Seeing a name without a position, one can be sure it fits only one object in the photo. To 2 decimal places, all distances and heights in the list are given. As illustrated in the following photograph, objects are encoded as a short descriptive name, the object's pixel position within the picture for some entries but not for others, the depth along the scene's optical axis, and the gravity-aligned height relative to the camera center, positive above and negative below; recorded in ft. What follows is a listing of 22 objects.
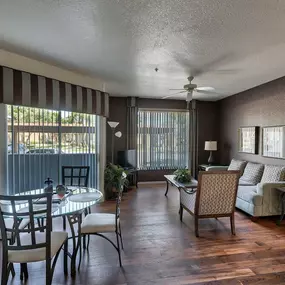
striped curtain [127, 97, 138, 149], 21.85 +1.85
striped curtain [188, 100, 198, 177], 23.11 +0.15
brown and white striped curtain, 10.79 +2.62
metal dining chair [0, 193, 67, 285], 6.16 -3.00
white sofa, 12.83 -3.11
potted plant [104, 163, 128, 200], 17.28 -3.04
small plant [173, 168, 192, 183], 15.14 -2.44
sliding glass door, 12.46 -0.29
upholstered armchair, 10.85 -2.76
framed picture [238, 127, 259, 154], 17.61 +0.08
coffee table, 13.80 -2.81
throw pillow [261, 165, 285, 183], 13.79 -2.11
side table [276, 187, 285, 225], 12.40 -3.55
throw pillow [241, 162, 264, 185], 15.81 -2.37
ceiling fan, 13.76 +3.23
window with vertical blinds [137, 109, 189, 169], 22.45 +0.10
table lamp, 21.39 -0.48
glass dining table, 7.71 -2.38
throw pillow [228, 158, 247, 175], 17.87 -1.99
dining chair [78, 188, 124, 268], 8.40 -3.22
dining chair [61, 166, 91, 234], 15.40 -2.38
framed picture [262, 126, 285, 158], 14.93 -0.07
